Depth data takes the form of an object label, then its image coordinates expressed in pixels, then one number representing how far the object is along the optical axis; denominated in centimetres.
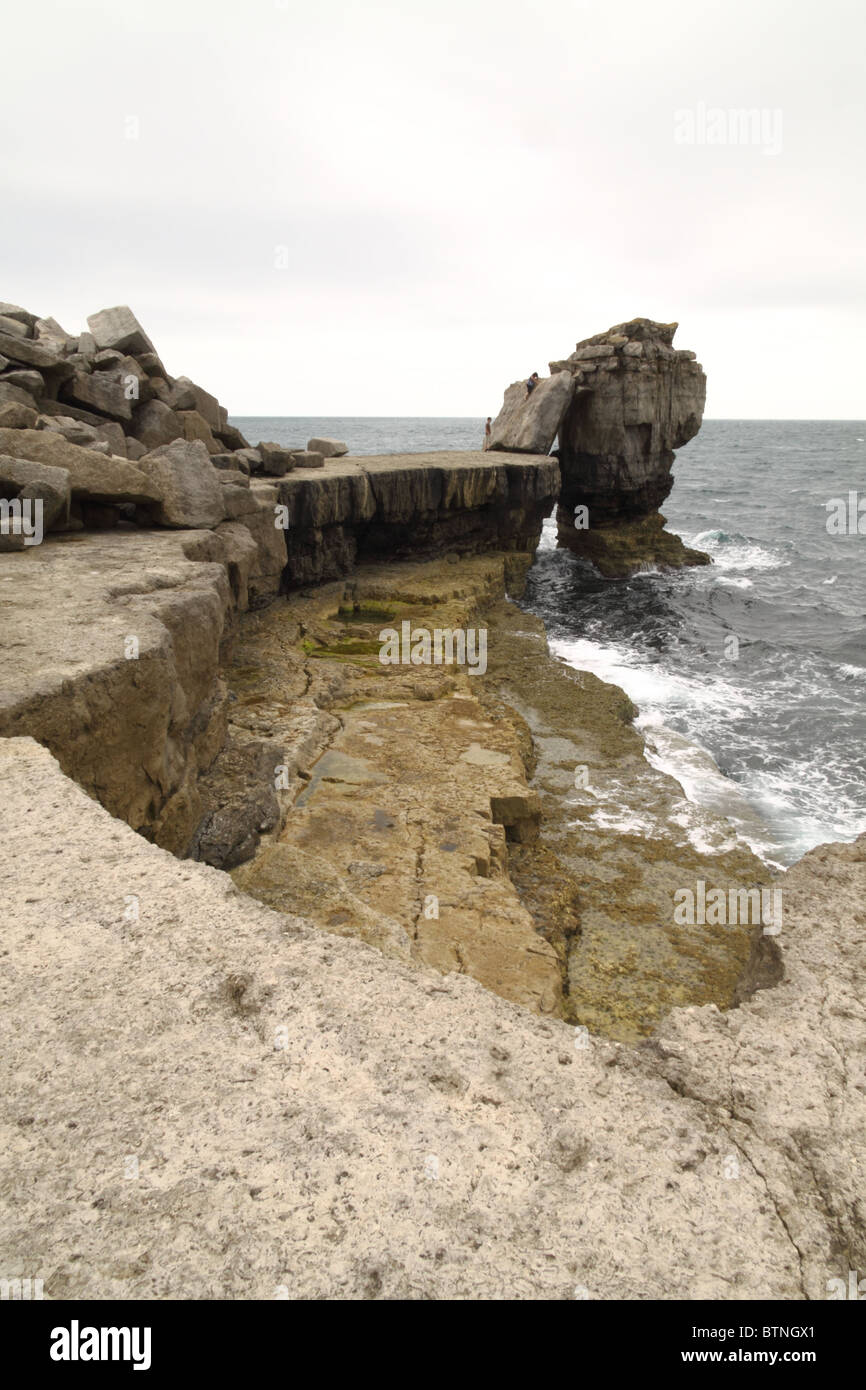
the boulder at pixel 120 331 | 1221
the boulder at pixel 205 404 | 1305
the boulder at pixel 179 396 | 1262
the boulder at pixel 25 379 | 991
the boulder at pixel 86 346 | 1194
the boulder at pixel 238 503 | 966
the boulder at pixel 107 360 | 1168
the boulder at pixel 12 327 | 1038
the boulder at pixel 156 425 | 1171
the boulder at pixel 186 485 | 849
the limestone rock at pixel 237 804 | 569
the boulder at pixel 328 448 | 1748
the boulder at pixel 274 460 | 1393
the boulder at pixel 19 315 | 1186
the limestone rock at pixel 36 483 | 734
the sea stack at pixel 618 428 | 2166
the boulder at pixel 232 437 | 1405
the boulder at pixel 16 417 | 855
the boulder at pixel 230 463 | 1219
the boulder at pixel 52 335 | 1206
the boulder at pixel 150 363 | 1246
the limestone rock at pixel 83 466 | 793
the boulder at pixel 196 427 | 1227
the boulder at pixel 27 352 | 1004
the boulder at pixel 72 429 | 924
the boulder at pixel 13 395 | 960
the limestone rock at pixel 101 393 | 1096
